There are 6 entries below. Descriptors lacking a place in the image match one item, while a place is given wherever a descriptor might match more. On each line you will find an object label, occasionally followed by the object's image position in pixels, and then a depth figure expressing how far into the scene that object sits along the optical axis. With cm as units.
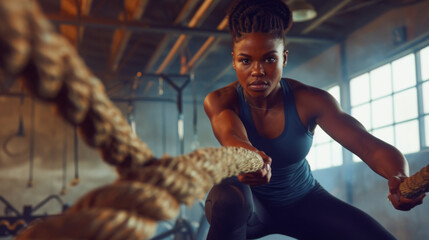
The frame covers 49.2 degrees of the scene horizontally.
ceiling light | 379
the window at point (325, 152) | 587
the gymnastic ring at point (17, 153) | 831
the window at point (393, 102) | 450
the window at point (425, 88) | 430
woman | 128
